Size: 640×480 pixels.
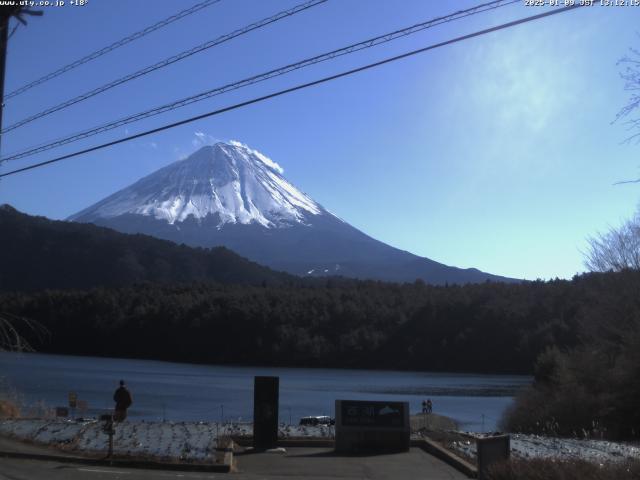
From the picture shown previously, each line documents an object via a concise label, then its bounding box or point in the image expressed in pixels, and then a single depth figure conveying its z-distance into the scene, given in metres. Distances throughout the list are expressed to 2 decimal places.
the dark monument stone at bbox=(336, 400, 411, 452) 16.88
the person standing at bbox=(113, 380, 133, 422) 20.44
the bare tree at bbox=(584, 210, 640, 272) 40.22
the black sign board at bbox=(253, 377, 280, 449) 16.75
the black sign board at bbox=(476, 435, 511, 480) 11.82
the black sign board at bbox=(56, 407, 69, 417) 25.48
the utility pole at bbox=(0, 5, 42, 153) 11.87
